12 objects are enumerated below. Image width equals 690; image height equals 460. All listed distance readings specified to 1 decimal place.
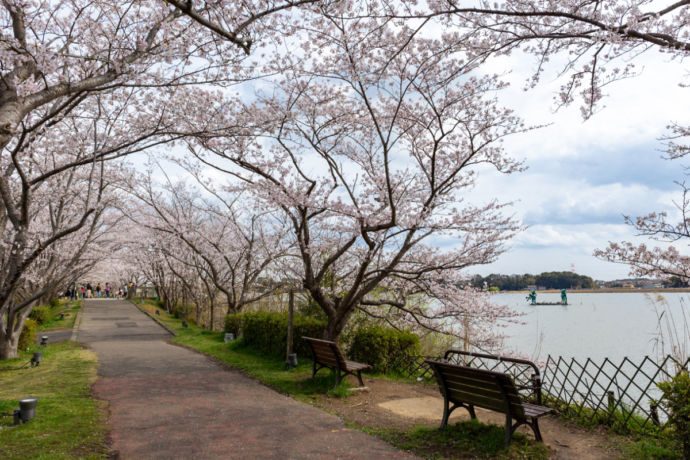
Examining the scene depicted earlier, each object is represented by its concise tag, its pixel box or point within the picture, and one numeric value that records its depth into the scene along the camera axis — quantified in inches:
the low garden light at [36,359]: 387.5
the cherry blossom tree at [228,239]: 597.3
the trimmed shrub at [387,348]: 337.7
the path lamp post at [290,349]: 357.1
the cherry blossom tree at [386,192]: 297.4
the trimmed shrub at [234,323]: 549.1
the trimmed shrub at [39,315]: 758.5
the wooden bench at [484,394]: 163.2
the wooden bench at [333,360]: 269.5
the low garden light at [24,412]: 205.2
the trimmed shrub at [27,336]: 508.4
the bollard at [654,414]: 184.0
